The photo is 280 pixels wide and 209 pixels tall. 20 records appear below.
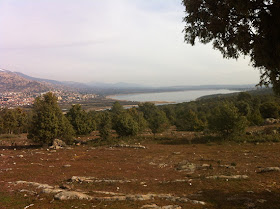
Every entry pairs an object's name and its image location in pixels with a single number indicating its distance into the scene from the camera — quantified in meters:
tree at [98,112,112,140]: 39.88
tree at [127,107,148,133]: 50.51
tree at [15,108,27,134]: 61.34
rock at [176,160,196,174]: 16.99
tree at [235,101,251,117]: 67.39
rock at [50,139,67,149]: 32.09
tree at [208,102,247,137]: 34.22
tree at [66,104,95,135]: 47.09
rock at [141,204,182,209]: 8.41
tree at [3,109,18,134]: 57.12
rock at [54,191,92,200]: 9.73
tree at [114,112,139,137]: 40.62
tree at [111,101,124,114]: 100.89
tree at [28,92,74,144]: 32.03
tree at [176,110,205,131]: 55.84
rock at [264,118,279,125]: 54.62
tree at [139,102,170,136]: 45.50
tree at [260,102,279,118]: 66.38
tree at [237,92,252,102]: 93.97
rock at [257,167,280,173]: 14.75
